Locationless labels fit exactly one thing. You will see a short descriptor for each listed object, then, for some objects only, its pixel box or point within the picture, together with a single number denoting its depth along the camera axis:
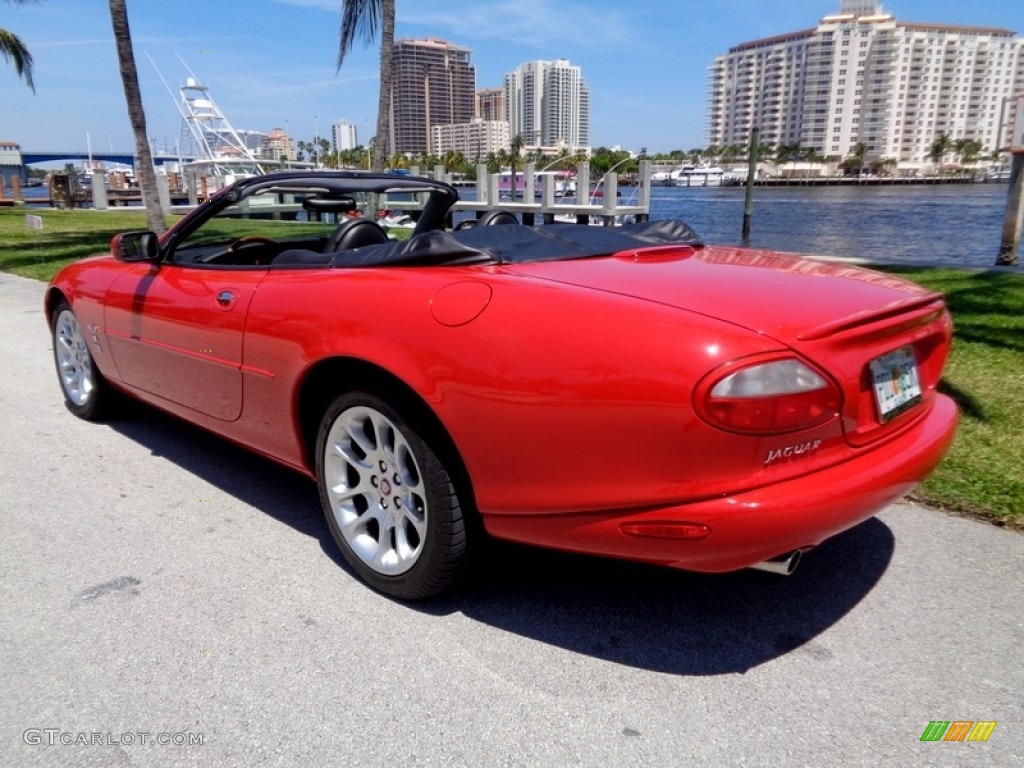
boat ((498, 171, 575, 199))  48.05
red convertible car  2.06
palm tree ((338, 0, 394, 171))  14.90
